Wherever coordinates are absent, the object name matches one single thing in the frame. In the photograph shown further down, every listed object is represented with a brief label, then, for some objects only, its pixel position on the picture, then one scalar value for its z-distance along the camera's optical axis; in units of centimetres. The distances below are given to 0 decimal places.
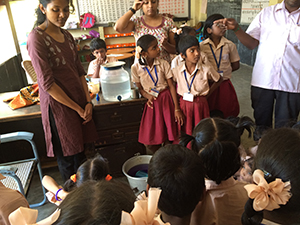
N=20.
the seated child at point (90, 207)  46
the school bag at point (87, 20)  552
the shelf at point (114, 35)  579
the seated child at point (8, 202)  74
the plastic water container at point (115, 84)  202
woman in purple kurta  142
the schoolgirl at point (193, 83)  191
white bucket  180
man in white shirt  180
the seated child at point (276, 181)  72
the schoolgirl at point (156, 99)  198
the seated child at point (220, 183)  102
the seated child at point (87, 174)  105
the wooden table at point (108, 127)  191
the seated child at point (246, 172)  135
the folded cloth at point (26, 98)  197
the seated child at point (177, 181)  81
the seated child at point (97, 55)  241
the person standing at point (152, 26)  211
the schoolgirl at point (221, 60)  209
